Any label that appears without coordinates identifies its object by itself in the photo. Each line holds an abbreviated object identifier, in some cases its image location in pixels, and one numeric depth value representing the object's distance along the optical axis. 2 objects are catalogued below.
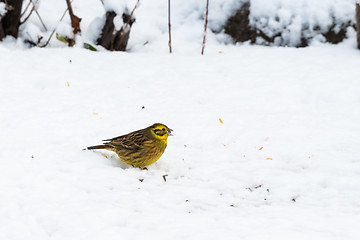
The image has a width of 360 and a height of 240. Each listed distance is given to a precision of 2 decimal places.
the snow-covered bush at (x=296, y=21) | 14.26
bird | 8.34
